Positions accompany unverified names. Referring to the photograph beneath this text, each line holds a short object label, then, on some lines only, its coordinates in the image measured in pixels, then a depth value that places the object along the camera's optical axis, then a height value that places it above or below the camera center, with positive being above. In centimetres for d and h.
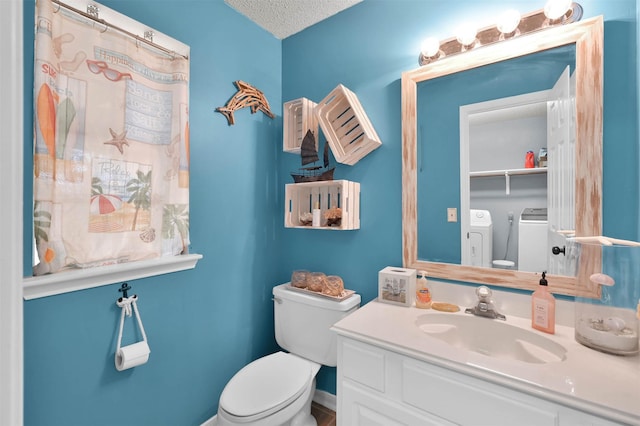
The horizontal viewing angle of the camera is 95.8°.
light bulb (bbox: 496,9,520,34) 119 +80
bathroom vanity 75 -48
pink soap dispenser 106 -36
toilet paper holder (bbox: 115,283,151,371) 117 -56
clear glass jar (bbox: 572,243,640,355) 91 -30
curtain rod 107 +76
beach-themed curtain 103 +27
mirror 107 +28
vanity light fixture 112 +78
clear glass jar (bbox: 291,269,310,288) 170 -39
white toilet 119 -79
